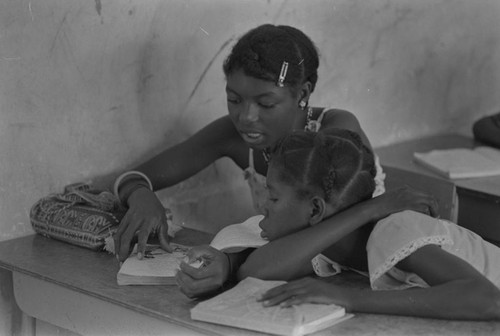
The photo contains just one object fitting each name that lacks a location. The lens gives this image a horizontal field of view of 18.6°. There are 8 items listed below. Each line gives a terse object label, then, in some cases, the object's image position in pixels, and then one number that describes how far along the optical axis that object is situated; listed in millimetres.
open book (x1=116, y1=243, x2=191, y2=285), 2438
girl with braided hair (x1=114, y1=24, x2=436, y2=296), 2542
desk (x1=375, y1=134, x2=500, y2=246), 3076
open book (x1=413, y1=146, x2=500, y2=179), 3215
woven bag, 2616
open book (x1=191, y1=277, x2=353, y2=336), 2221
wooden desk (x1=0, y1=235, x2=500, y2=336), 2263
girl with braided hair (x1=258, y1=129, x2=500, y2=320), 2285
